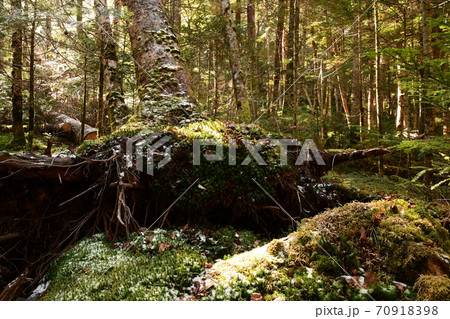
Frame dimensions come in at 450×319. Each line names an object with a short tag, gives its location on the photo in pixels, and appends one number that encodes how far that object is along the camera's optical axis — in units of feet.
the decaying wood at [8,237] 10.37
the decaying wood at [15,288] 8.29
